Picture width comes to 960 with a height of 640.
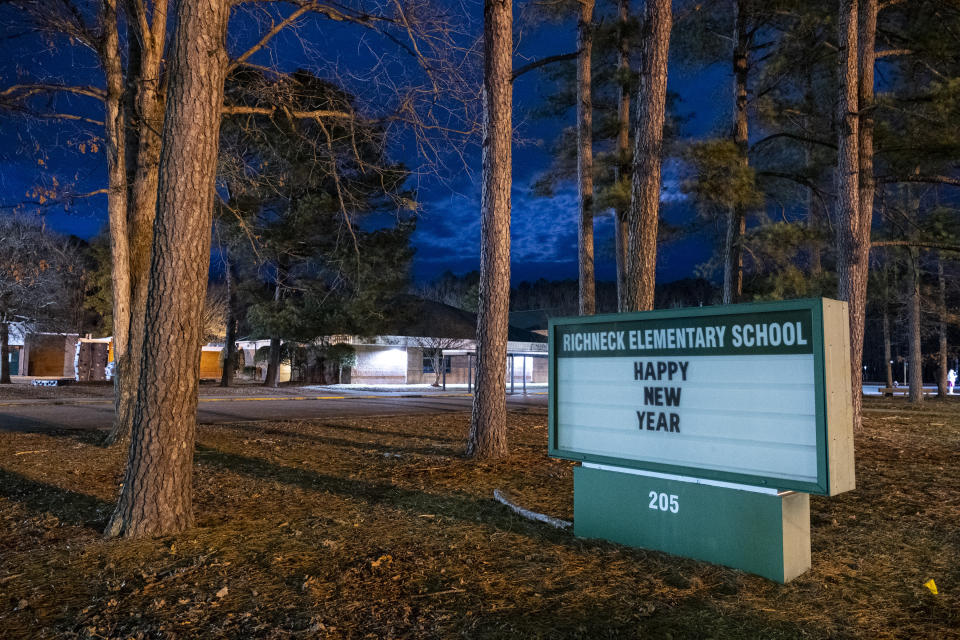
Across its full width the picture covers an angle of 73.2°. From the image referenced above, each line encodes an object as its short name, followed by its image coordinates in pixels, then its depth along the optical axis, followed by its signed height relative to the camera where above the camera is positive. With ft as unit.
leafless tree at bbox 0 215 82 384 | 93.61 +11.65
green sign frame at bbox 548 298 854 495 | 12.96 -0.48
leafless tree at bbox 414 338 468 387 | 117.08 +3.89
